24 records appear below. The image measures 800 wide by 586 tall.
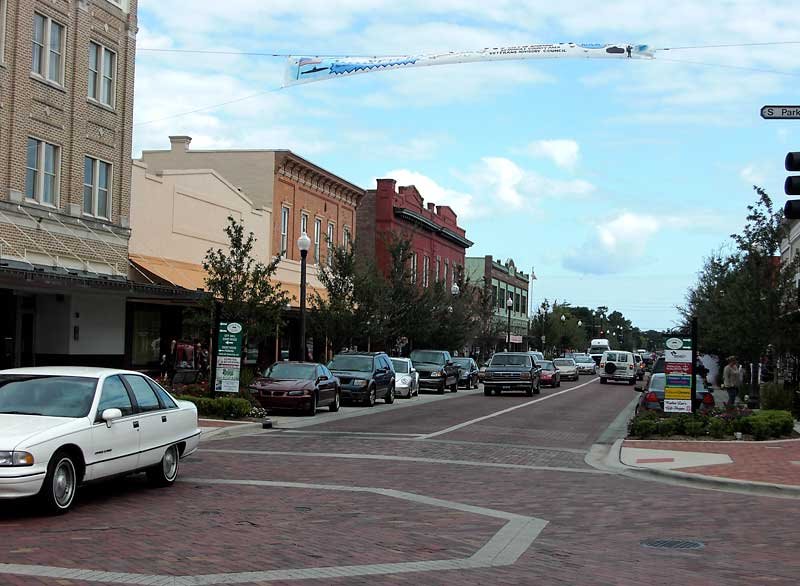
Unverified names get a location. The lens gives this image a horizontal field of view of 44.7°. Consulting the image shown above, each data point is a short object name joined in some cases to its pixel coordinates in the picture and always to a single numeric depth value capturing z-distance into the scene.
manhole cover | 9.50
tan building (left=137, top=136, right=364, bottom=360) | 33.28
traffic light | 11.12
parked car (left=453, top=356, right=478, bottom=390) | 48.25
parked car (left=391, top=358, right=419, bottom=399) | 37.31
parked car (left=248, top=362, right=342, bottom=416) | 25.20
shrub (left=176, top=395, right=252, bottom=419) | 22.41
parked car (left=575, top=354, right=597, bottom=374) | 83.25
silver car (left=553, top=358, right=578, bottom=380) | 66.75
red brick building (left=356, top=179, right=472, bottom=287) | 58.28
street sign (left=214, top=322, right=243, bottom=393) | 23.34
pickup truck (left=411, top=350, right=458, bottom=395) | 42.19
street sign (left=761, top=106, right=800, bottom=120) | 11.59
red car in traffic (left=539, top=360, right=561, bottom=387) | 52.09
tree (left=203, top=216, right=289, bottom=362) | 25.69
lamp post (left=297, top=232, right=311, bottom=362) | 29.03
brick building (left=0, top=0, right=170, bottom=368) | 26.36
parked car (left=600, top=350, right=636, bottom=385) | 60.97
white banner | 18.78
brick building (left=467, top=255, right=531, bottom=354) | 92.62
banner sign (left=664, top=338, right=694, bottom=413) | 21.39
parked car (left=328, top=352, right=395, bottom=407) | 30.45
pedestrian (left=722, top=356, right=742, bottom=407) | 29.10
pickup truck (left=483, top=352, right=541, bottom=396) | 41.03
